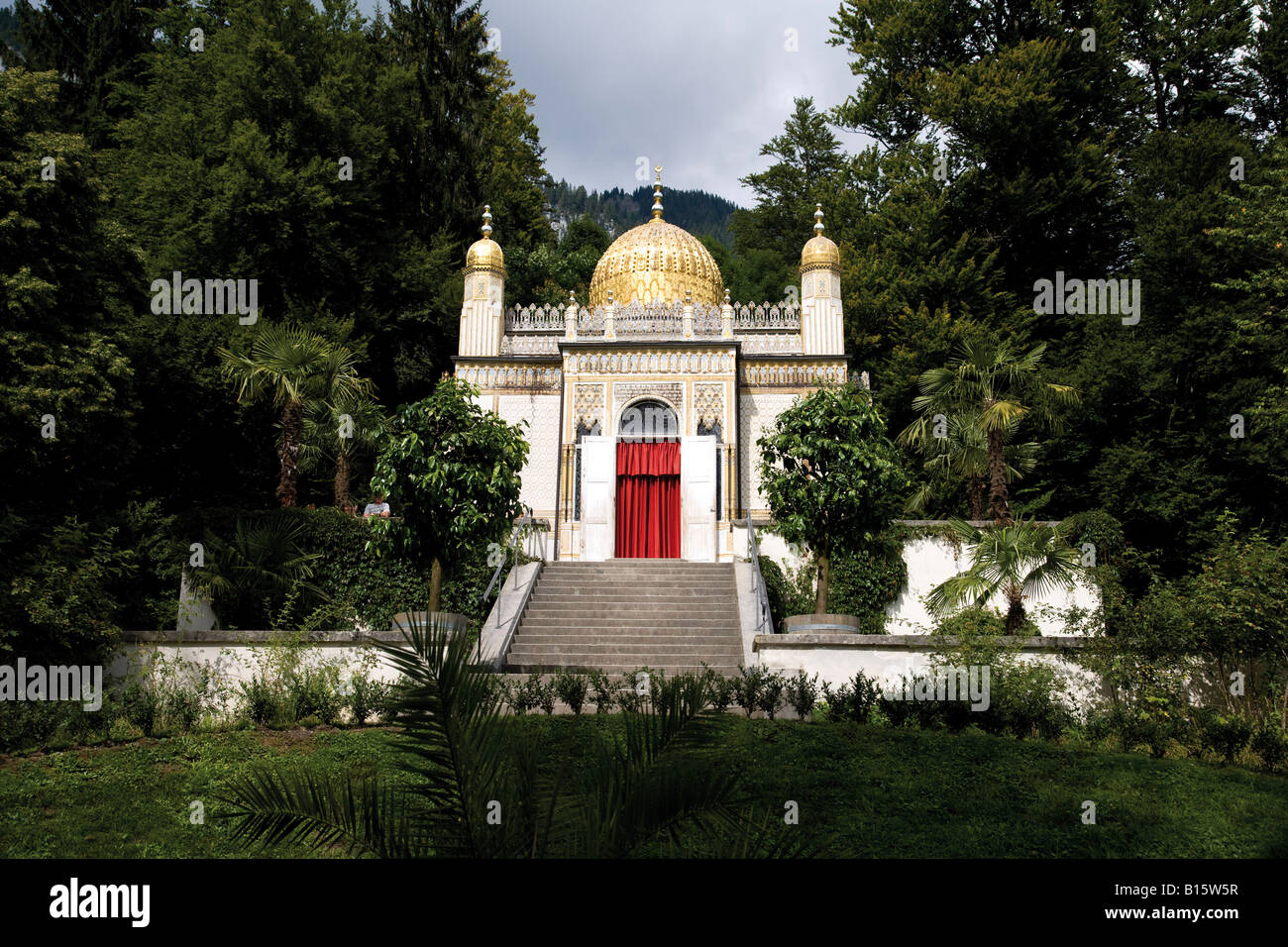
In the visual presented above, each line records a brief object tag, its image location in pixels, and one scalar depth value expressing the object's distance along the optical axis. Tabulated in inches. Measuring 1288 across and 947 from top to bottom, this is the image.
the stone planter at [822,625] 510.0
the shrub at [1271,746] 381.7
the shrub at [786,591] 694.5
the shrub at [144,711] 407.2
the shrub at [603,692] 427.5
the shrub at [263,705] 425.4
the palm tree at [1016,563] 568.1
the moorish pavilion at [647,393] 822.5
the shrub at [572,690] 431.2
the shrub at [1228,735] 390.0
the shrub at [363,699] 423.8
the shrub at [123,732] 394.6
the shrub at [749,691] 433.1
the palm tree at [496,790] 140.3
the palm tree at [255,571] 587.8
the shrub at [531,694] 426.0
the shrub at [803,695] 432.8
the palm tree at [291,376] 716.7
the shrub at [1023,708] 428.1
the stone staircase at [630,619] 574.2
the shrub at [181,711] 419.8
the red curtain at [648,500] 855.1
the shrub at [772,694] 431.5
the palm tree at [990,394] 683.4
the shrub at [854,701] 431.8
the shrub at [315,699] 428.1
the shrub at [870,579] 690.2
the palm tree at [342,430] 737.6
